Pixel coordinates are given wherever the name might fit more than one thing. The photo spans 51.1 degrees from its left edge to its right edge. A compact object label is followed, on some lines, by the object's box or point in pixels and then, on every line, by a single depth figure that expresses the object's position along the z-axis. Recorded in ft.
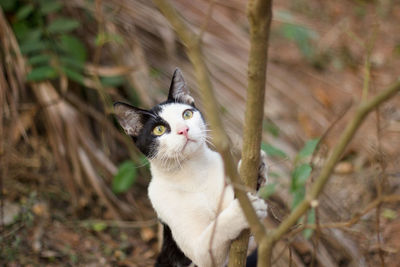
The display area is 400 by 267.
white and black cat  4.77
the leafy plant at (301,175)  5.51
